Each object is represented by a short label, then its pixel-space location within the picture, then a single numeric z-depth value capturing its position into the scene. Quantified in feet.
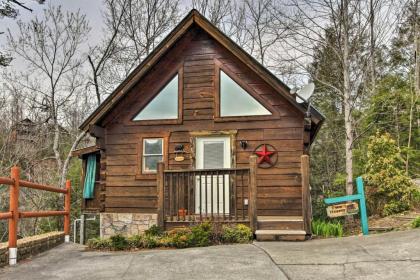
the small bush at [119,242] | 23.22
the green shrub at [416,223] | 24.11
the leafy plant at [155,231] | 24.51
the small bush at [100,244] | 23.71
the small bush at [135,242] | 23.54
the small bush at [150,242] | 23.31
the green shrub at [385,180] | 34.65
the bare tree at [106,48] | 68.03
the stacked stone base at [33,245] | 19.15
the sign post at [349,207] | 25.02
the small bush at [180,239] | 22.62
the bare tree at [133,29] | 69.87
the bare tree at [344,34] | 42.45
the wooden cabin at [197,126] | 30.89
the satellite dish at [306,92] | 28.32
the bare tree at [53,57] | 65.26
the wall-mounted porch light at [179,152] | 32.42
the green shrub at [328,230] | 28.19
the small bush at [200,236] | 22.68
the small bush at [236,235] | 23.29
